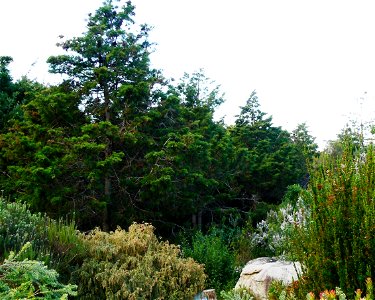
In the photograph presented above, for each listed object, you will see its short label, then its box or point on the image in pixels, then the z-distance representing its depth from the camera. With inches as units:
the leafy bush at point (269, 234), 387.2
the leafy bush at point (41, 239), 243.1
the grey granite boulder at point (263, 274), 279.3
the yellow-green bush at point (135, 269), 260.4
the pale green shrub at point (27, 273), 123.3
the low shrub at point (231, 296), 107.5
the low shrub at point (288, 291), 139.0
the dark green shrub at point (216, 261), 364.6
